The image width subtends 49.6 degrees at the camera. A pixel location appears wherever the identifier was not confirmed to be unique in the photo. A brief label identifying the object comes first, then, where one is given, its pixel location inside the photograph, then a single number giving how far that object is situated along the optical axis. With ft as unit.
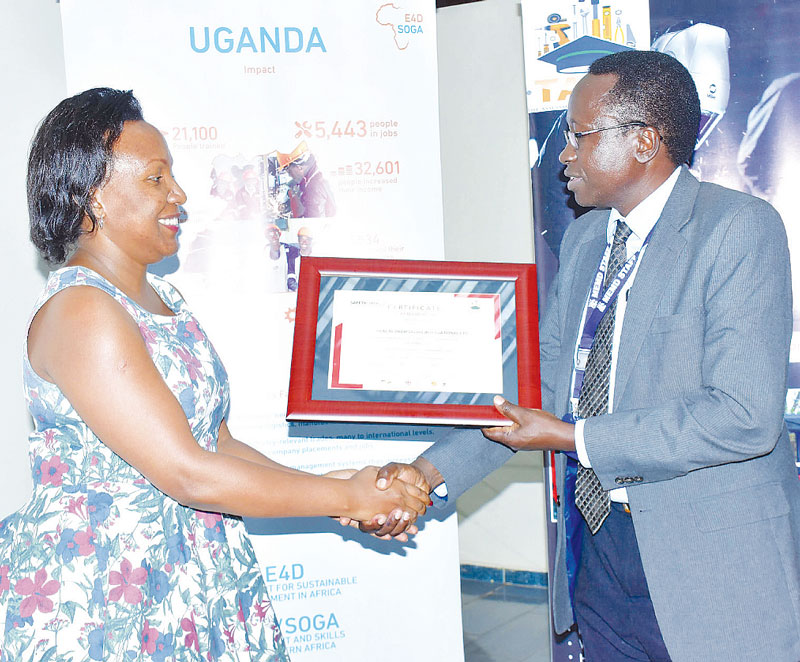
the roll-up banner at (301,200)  12.36
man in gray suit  7.25
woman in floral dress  6.41
